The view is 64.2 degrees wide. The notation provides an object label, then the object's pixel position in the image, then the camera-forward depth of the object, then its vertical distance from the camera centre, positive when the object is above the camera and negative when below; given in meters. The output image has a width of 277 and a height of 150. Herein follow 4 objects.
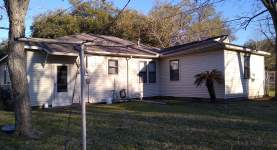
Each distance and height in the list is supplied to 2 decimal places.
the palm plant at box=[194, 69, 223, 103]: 10.61 +0.08
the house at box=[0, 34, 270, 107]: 10.16 +0.59
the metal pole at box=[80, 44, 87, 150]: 2.65 +0.01
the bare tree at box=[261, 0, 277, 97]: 11.15 +3.72
